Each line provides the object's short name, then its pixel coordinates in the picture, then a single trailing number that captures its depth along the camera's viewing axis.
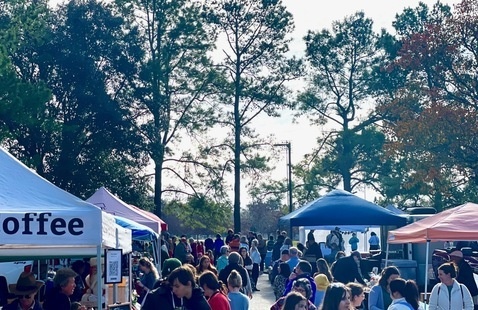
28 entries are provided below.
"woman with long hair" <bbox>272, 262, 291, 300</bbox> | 13.94
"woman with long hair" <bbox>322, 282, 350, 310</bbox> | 7.07
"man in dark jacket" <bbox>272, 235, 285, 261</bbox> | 27.02
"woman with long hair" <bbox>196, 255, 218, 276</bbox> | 13.64
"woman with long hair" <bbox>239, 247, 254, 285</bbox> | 24.23
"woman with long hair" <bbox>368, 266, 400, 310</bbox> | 10.60
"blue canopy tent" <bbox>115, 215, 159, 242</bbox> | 16.17
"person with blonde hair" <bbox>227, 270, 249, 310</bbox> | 10.32
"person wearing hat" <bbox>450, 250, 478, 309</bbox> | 13.23
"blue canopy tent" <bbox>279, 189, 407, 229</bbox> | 18.33
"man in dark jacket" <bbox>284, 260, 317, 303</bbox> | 11.40
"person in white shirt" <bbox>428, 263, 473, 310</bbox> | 10.61
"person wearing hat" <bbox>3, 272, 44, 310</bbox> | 8.91
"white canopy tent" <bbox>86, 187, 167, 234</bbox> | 21.25
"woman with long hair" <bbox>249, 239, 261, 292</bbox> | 25.97
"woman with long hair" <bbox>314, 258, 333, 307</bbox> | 11.65
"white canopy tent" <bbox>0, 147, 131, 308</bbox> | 7.74
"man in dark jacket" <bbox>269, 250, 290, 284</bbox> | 17.36
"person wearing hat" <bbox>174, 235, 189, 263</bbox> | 27.46
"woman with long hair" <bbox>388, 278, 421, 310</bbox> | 8.44
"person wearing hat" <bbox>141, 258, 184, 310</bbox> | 7.96
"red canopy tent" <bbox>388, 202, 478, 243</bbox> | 13.33
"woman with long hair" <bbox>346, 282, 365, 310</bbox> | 8.63
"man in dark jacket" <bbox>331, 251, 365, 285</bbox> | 15.99
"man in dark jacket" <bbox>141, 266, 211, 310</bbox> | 7.83
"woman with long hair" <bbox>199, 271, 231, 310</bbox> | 8.95
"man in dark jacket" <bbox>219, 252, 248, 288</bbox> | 14.22
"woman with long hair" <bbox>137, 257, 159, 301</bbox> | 14.19
